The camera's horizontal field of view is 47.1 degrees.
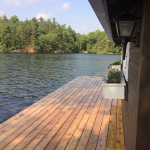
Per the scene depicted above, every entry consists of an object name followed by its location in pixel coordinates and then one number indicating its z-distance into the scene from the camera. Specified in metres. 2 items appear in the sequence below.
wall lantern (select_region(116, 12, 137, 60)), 1.36
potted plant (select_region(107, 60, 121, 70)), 7.03
